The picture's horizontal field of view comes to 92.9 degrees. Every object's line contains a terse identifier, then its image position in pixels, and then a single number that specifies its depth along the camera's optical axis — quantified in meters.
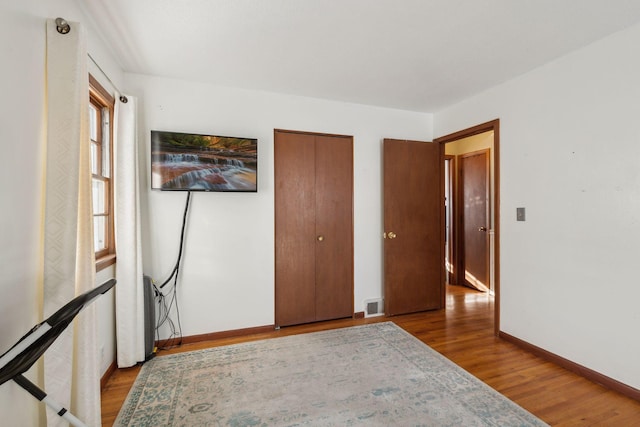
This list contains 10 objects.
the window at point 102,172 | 2.36
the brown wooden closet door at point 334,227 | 3.51
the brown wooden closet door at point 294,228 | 3.34
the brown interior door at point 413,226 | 3.72
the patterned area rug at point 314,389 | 1.89
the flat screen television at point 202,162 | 2.77
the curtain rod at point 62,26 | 1.46
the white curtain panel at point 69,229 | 1.36
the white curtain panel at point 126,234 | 2.44
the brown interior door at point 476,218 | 4.84
